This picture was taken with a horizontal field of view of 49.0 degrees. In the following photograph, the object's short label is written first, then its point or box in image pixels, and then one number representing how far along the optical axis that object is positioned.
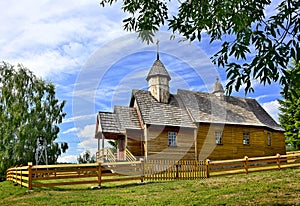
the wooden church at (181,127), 26.19
